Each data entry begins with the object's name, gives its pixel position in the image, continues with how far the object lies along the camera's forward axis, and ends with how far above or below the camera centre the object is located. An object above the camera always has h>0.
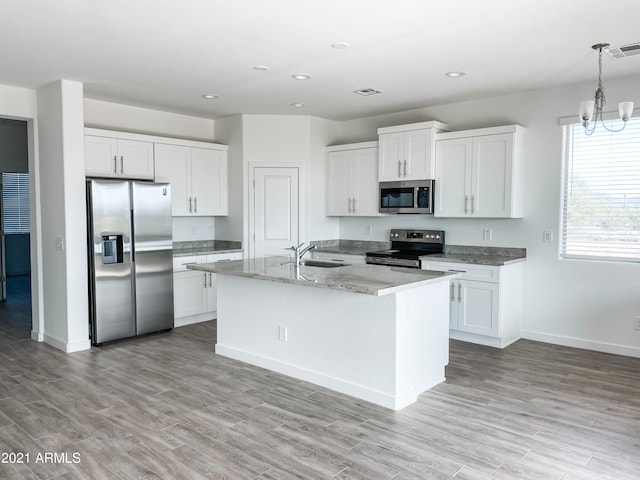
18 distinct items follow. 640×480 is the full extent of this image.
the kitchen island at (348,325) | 3.34 -0.84
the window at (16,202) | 9.28 +0.25
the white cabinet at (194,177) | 5.75 +0.46
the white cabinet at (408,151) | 5.35 +0.71
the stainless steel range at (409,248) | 5.36 -0.40
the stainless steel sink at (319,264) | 4.29 -0.44
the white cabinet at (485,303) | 4.75 -0.88
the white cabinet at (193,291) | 5.61 -0.89
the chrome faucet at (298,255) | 4.08 -0.34
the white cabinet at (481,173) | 4.88 +0.43
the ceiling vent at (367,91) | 4.87 +1.24
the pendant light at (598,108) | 3.42 +0.76
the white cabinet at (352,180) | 5.98 +0.43
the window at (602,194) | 4.47 +0.19
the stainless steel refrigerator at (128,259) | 4.82 -0.45
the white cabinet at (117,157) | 5.09 +0.62
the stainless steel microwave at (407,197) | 5.42 +0.20
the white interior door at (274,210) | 6.20 +0.06
